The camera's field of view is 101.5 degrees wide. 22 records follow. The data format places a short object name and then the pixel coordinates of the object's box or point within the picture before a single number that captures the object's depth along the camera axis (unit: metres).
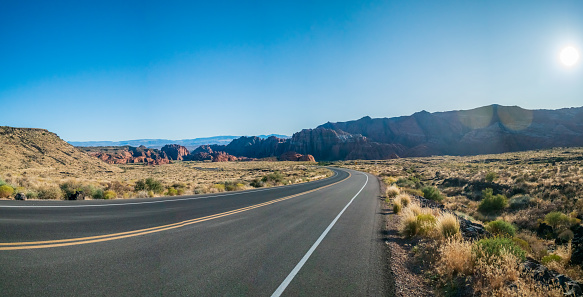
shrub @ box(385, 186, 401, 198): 17.44
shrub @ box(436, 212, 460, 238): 6.71
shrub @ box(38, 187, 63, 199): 11.67
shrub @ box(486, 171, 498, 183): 21.74
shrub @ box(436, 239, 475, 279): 4.70
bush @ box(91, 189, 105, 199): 13.17
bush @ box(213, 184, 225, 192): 19.43
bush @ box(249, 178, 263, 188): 24.12
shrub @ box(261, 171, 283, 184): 27.96
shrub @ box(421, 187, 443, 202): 17.80
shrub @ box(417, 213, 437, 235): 7.29
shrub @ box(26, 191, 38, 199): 11.14
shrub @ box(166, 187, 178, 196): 16.84
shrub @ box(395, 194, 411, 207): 13.09
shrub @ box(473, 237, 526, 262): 4.82
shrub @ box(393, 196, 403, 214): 11.66
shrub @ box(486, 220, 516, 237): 8.92
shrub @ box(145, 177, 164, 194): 17.09
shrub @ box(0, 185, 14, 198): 10.68
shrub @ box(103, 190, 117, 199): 13.31
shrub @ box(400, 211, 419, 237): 7.68
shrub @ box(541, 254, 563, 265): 6.37
